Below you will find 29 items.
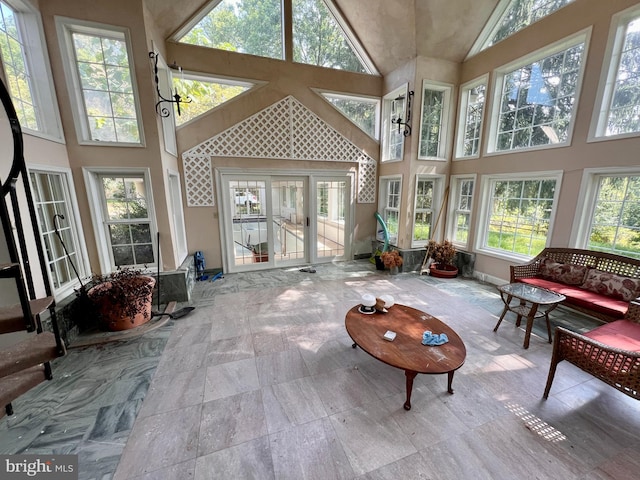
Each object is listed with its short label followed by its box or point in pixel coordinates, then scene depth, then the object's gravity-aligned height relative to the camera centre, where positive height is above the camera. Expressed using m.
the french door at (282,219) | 4.93 -0.52
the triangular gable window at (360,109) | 5.34 +1.78
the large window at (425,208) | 5.22 -0.30
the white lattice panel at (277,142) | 4.62 +0.97
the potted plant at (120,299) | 2.89 -1.18
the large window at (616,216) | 3.04 -0.27
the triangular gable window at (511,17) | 3.62 +2.62
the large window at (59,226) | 2.73 -0.38
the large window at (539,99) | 3.41 +1.38
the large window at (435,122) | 4.86 +1.35
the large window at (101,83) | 2.99 +1.31
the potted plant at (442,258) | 4.87 -1.23
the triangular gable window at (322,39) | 4.82 +2.95
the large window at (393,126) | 5.10 +1.39
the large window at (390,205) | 5.52 -0.25
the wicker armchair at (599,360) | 1.72 -1.20
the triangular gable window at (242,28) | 4.33 +2.84
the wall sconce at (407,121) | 4.73 +1.32
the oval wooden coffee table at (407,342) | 1.89 -1.21
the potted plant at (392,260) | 5.01 -1.28
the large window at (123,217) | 3.37 -0.32
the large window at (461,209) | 4.94 -0.31
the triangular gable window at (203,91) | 4.55 +1.96
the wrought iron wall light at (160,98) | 3.27 +1.25
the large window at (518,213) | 3.82 -0.31
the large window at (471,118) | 4.60 +1.36
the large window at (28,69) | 2.46 +1.25
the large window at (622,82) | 2.88 +1.27
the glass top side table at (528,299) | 2.70 -1.11
